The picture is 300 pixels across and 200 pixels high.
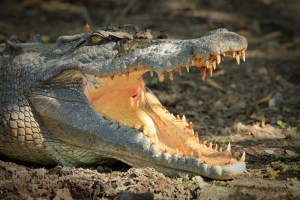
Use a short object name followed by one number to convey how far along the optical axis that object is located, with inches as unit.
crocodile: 296.7
